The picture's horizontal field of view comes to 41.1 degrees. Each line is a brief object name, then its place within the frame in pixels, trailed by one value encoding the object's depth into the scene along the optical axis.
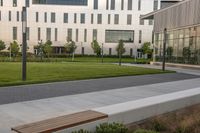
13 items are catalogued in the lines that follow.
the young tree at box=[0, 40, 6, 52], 68.62
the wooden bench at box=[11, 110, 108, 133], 4.63
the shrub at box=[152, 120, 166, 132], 6.17
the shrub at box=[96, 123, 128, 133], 5.10
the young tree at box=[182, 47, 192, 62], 31.89
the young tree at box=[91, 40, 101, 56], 70.31
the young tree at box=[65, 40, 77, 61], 69.19
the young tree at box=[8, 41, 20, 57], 60.72
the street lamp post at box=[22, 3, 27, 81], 13.66
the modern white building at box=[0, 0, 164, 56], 75.56
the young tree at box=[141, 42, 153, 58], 70.44
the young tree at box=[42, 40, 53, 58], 58.78
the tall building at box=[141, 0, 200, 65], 30.48
